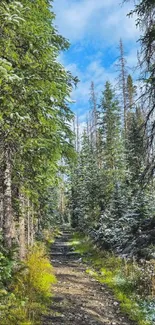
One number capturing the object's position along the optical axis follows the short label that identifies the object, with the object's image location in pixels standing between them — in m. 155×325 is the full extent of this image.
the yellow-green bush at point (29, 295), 5.85
